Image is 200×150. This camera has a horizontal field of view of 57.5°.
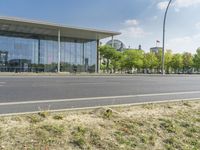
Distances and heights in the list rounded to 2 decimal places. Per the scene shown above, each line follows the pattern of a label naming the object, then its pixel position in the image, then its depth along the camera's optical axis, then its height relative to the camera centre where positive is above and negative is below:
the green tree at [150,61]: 49.89 +2.43
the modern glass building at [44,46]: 31.66 +4.51
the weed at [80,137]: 3.15 -1.22
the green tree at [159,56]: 50.07 +3.76
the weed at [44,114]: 4.09 -1.02
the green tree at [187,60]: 51.46 +2.87
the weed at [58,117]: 4.00 -1.06
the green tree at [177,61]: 50.20 +2.49
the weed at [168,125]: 3.96 -1.25
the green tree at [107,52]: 37.75 +3.72
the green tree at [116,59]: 38.11 +2.20
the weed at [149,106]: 5.32 -1.08
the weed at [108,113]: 4.25 -1.05
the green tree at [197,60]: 48.86 +2.78
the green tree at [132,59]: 44.65 +2.63
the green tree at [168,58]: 50.74 +3.20
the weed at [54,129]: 3.34 -1.12
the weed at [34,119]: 3.76 -1.04
